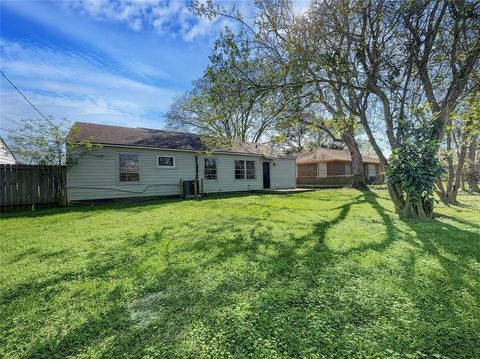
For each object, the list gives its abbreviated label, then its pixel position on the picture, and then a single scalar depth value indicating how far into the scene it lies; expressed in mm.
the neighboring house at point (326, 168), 22578
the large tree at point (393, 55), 5957
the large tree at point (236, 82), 6445
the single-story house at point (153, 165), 9859
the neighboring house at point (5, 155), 11442
